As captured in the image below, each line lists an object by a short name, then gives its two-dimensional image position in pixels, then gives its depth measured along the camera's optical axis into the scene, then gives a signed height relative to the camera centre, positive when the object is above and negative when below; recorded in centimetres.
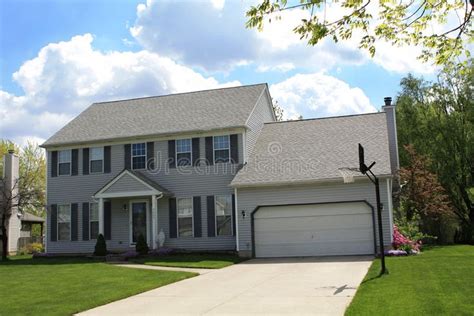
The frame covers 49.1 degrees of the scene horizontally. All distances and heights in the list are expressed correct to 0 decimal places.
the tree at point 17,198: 2411 +158
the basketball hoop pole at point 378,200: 1346 +46
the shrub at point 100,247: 2234 -81
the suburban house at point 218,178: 2077 +199
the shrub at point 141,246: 2197 -82
